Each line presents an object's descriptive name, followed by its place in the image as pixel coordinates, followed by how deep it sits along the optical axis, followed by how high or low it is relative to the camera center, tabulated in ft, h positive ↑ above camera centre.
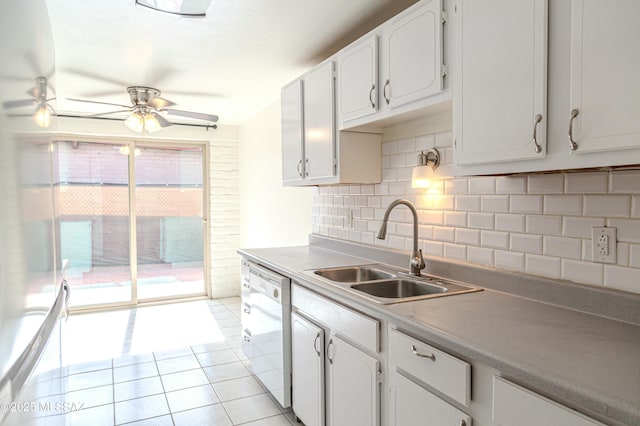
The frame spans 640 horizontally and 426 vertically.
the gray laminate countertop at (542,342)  2.98 -1.41
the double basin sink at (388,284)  6.11 -1.47
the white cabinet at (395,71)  5.82 +2.11
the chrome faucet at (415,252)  6.98 -0.96
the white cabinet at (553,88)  3.62 +1.14
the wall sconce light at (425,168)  6.95 +0.50
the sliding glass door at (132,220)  16.62 -0.95
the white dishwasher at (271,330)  8.17 -2.91
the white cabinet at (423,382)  4.11 -2.09
